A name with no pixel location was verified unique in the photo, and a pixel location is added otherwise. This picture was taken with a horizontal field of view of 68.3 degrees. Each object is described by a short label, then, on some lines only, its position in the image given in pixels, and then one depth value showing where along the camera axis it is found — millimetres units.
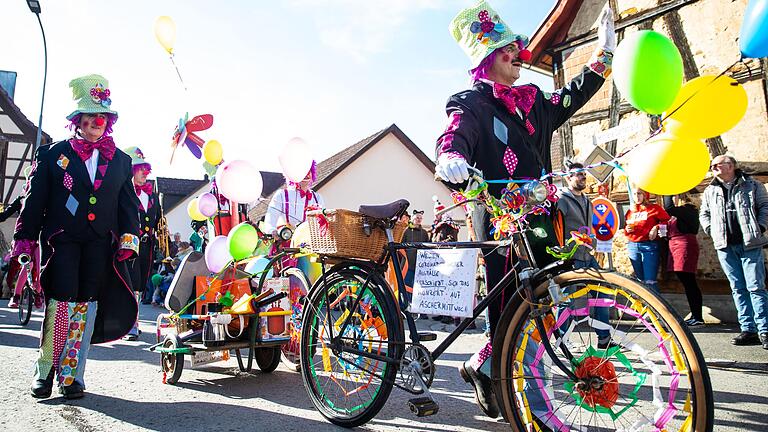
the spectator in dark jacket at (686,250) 7156
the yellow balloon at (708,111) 2582
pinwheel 6070
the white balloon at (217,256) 4816
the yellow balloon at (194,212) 7352
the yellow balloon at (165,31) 6285
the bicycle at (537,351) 2064
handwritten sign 2771
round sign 6445
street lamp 15445
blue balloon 2350
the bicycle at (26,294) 7802
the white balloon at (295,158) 5812
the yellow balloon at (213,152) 6305
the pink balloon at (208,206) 6301
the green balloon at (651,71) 2486
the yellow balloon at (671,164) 2416
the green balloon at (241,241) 4516
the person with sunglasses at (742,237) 5371
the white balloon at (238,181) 5184
